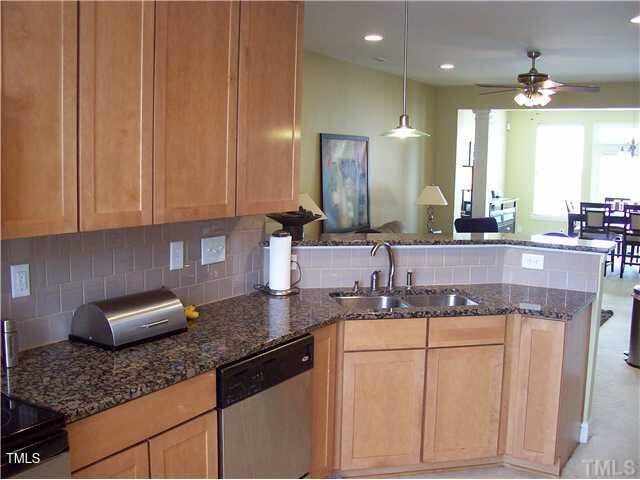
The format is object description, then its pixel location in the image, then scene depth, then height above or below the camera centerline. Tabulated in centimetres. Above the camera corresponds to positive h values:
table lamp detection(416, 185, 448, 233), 769 -7
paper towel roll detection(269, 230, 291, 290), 319 -37
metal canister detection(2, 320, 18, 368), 207 -53
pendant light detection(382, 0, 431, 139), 402 +39
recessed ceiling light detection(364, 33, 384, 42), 547 +133
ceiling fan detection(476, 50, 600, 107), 587 +98
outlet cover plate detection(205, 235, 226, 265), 300 -30
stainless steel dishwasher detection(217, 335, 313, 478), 229 -87
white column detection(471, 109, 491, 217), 905 +42
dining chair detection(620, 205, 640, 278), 919 -52
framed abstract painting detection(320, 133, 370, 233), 661 +8
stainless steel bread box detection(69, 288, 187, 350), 227 -50
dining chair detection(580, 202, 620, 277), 965 -42
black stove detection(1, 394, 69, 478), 154 -64
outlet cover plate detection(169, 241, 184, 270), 282 -31
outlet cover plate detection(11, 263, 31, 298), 217 -34
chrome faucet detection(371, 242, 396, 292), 346 -40
